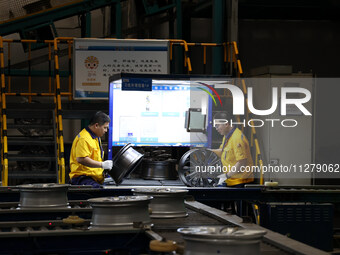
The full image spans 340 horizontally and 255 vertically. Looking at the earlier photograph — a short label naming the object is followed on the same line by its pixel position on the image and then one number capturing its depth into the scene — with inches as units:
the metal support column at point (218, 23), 498.6
